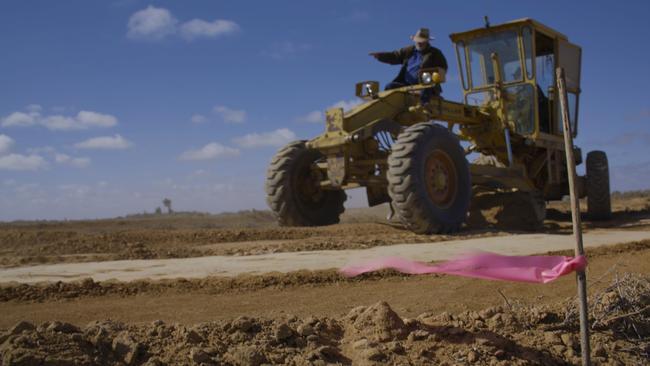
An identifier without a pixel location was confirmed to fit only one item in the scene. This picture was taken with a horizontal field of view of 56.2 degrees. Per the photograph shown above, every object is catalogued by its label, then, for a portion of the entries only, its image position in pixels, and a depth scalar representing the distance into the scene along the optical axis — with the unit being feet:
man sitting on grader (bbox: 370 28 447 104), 33.78
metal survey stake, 9.20
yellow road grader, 29.19
